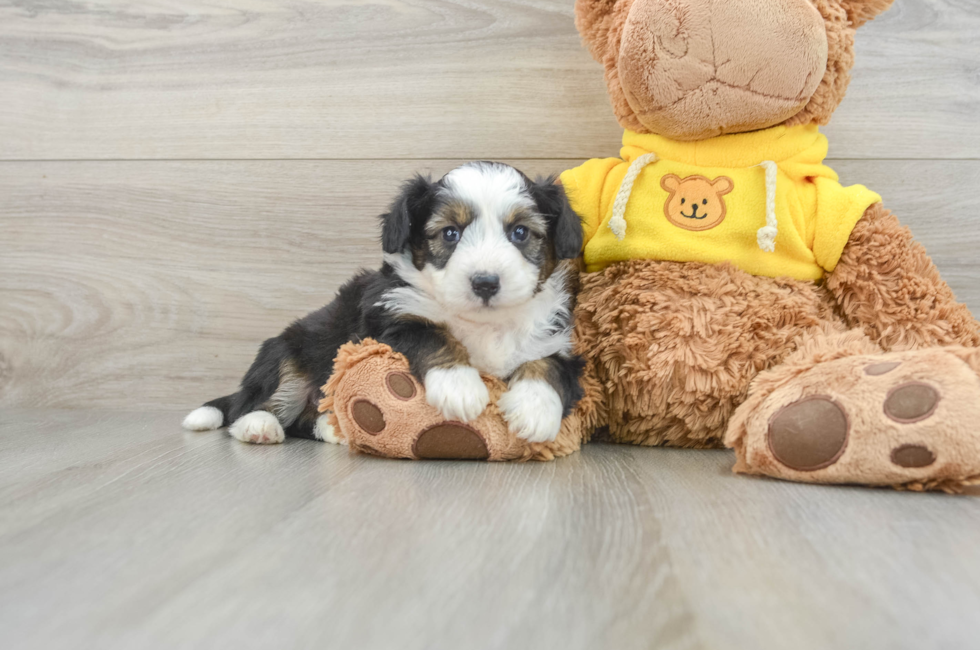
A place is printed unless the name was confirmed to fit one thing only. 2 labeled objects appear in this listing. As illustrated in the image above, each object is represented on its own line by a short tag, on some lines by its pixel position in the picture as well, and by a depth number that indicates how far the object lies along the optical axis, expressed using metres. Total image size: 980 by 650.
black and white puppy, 0.67
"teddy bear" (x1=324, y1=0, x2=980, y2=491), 0.69
